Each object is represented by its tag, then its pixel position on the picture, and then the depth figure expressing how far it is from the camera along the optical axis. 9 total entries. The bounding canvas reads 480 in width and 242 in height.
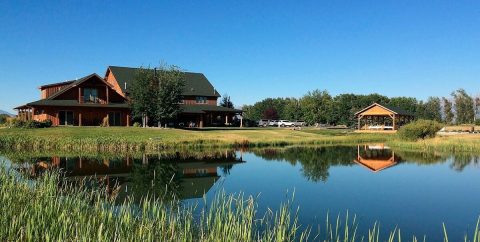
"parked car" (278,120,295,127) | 82.19
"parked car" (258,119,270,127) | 80.00
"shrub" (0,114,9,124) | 52.10
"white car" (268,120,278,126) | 82.01
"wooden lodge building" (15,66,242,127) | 46.63
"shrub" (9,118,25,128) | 41.09
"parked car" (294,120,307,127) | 84.31
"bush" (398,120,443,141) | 41.53
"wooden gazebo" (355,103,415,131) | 59.44
